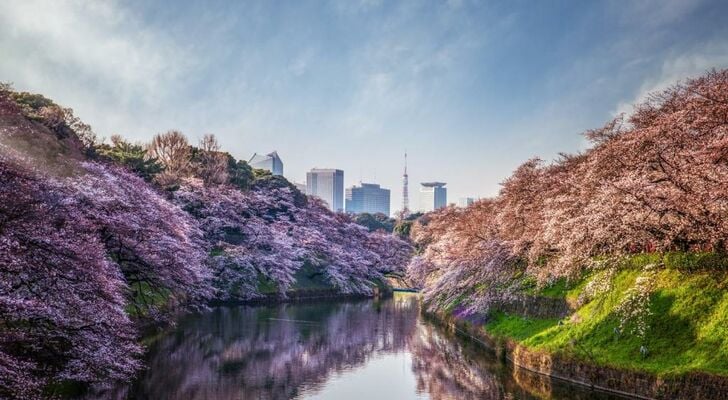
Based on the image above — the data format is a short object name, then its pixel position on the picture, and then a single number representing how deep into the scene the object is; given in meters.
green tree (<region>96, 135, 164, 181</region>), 54.81
